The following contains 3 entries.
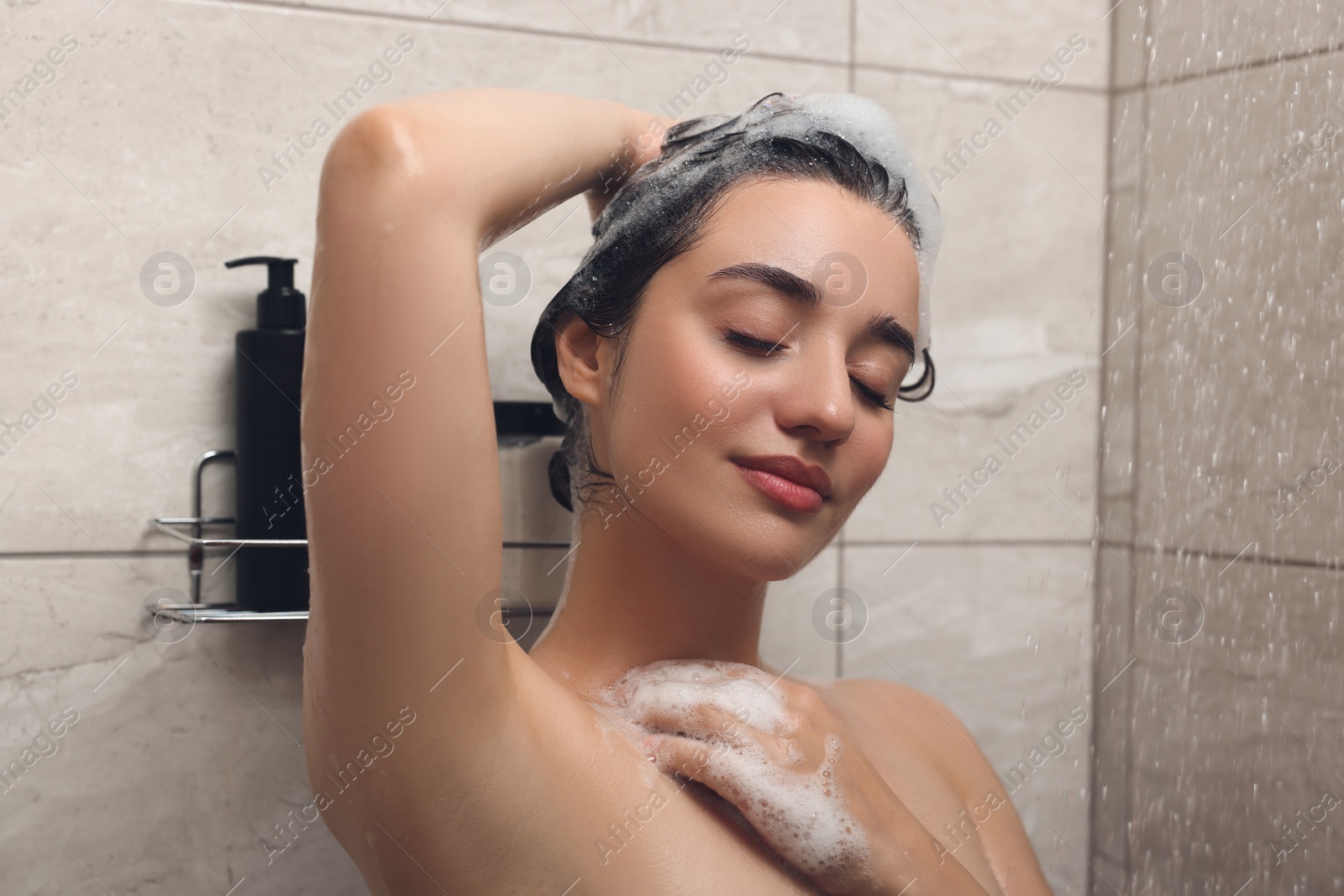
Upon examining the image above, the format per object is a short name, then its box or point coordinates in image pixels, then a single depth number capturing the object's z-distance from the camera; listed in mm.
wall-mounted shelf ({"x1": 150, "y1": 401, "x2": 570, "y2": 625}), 1098
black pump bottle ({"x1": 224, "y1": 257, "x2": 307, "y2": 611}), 1106
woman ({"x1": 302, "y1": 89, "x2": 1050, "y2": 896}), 703
